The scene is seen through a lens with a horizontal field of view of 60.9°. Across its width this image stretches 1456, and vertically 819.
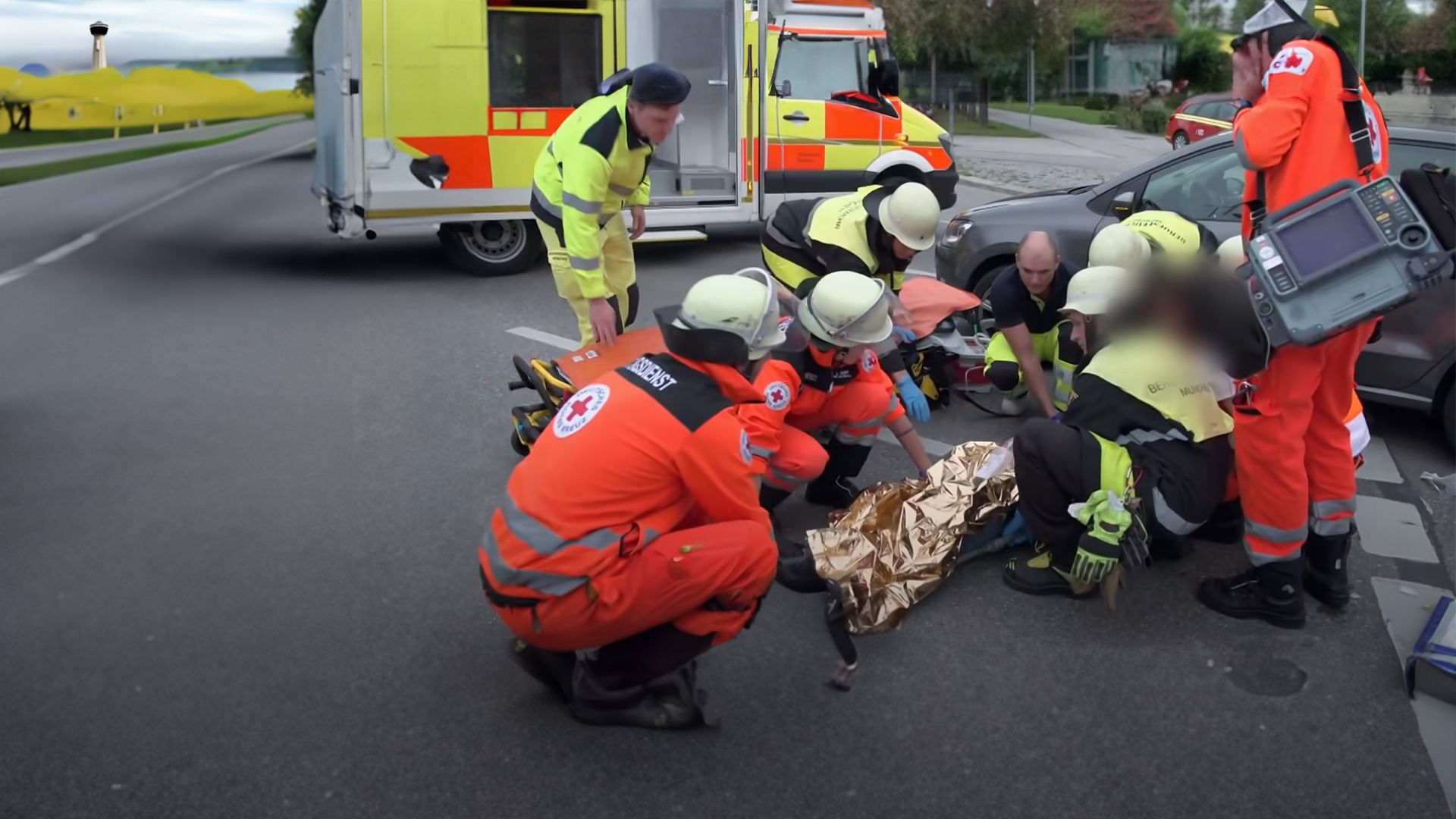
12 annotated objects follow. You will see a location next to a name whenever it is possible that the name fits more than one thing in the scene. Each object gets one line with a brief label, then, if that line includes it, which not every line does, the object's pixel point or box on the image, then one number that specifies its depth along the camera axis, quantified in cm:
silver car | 552
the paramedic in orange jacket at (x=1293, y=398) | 368
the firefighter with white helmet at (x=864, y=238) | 516
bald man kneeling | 565
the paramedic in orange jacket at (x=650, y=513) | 304
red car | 2139
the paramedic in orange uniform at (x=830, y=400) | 429
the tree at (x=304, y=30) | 4769
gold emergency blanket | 395
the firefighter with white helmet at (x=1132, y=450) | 400
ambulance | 937
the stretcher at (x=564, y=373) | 516
